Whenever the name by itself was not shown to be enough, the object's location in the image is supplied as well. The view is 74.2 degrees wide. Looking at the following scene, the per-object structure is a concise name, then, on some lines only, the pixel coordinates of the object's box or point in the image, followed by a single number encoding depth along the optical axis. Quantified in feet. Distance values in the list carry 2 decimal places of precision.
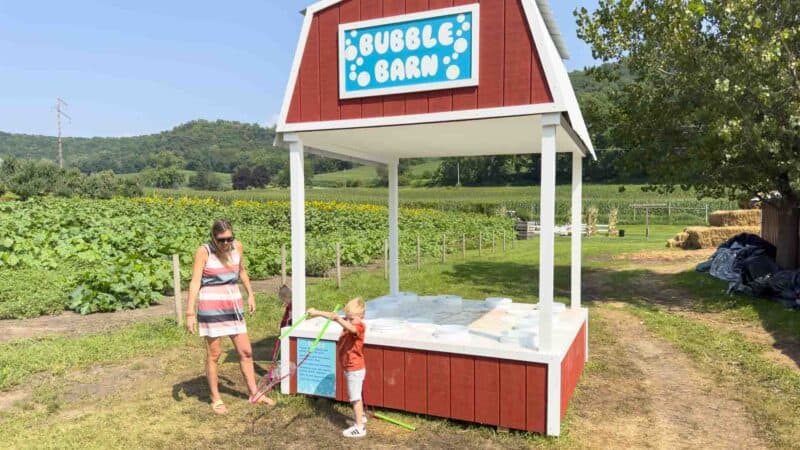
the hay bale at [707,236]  67.31
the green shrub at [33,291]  32.60
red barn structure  15.37
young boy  15.66
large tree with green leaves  31.58
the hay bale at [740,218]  75.10
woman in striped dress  16.60
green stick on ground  16.46
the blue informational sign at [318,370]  18.38
